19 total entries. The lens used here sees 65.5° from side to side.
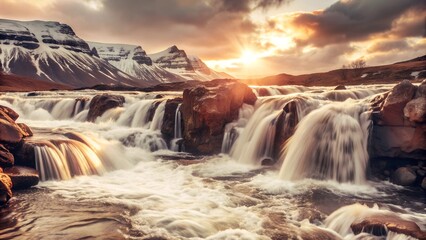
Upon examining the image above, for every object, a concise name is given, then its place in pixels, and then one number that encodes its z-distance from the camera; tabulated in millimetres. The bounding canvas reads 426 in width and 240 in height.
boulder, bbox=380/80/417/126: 12438
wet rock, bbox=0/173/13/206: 9320
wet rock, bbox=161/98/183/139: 20422
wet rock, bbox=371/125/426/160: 11797
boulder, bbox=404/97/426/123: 11586
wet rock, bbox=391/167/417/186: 11649
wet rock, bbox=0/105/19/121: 16558
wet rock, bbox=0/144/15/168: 11407
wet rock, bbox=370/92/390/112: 13398
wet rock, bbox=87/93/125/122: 26141
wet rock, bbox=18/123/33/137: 15102
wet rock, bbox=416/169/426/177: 11609
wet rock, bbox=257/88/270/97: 28009
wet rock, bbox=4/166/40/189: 10914
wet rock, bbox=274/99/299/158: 15367
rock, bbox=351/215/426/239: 7244
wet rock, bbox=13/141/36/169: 12289
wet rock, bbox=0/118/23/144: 12496
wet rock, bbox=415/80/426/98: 12000
